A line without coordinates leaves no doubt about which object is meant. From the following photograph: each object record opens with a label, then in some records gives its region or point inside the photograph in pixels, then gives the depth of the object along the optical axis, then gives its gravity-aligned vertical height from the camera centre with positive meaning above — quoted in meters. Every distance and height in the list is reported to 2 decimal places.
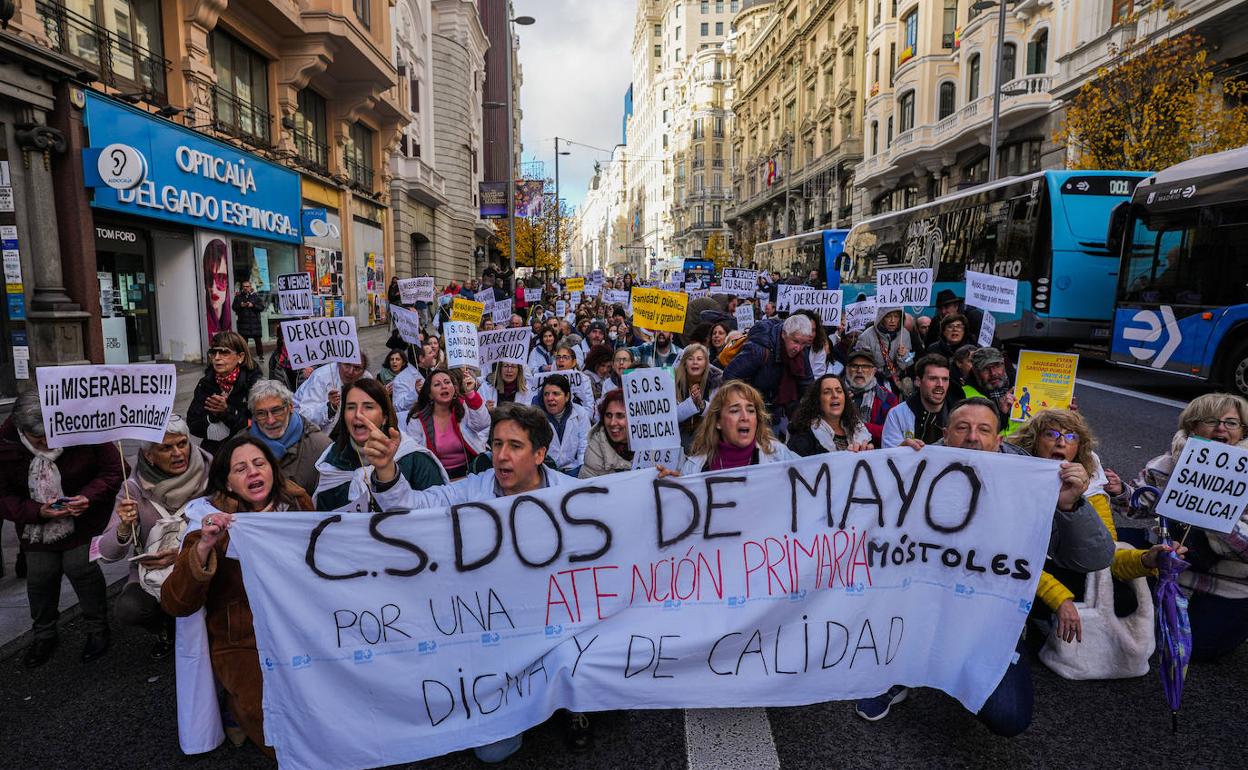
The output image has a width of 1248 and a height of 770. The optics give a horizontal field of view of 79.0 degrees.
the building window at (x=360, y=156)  24.06 +4.77
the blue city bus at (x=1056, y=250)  13.96 +0.94
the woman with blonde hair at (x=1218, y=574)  3.59 -1.32
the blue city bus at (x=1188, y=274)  10.13 +0.36
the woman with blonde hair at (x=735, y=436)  3.89 -0.70
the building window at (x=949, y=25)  35.16 +12.71
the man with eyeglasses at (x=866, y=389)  5.77 -0.68
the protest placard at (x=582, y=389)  6.68 -0.79
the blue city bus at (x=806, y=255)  29.75 +2.05
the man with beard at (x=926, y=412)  5.02 -0.76
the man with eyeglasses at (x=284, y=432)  4.33 -0.76
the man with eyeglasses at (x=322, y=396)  5.94 -0.77
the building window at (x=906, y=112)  37.09 +9.32
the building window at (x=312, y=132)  20.16 +4.70
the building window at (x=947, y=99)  35.31 +9.32
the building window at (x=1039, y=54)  28.12 +9.21
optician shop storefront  11.88 +1.46
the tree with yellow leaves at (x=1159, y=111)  16.93 +4.41
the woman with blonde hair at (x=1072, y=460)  3.25 -0.88
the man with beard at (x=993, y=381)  5.66 -0.61
